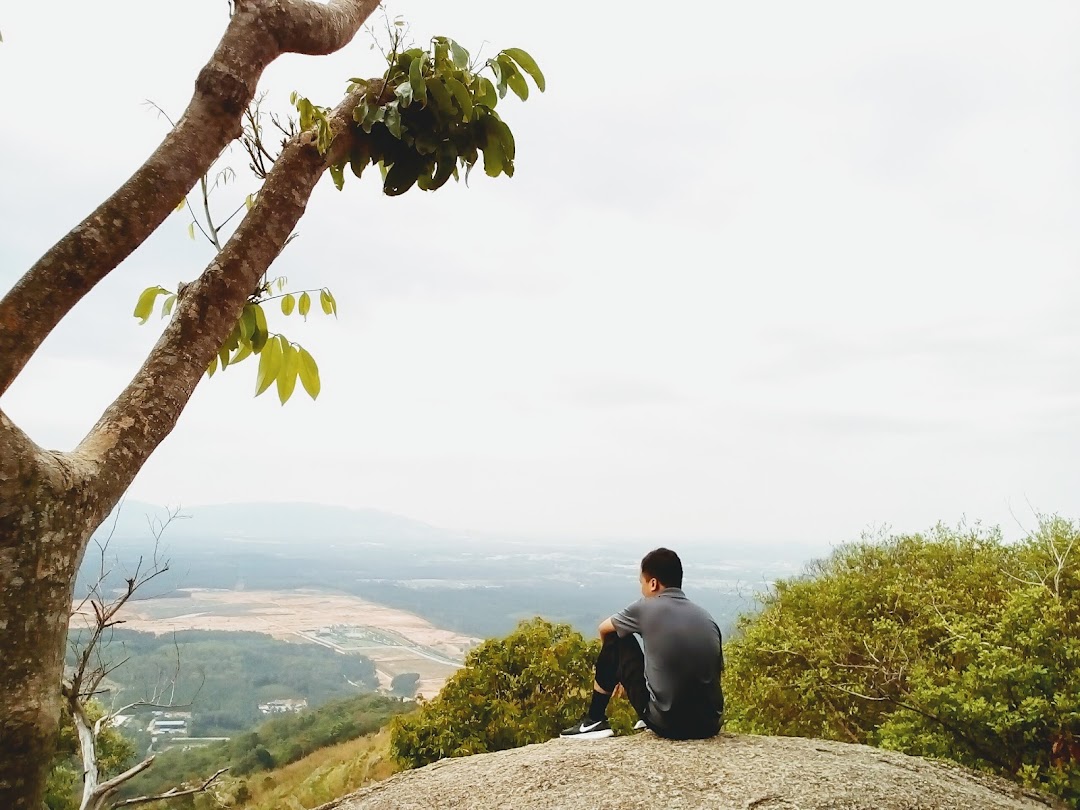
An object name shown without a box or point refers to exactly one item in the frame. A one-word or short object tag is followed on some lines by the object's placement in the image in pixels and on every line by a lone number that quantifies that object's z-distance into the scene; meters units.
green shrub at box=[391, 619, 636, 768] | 6.59
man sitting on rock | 4.18
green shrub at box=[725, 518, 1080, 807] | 4.91
